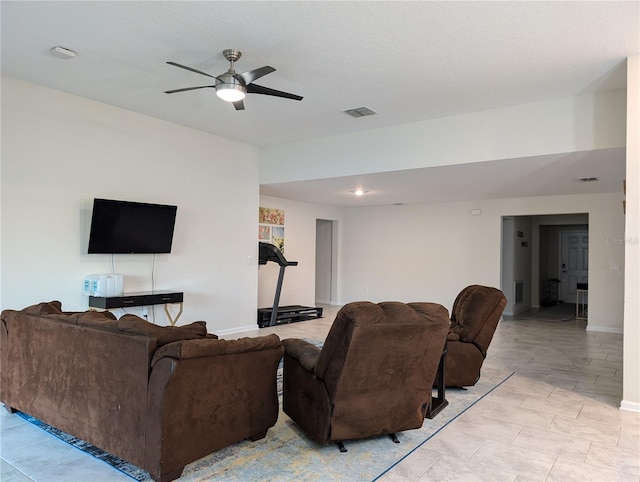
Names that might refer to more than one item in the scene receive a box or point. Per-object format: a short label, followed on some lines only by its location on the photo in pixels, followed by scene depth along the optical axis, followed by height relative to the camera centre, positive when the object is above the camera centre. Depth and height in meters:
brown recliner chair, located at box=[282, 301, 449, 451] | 2.69 -0.79
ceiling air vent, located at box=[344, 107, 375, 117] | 5.37 +1.66
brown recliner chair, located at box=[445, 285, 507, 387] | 4.19 -0.84
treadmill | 7.79 -0.89
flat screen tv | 5.20 +0.20
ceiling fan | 3.62 +1.33
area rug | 2.58 -1.32
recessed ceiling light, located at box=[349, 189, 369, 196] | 7.93 +1.01
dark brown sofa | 2.37 -0.83
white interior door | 12.20 -0.27
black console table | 5.03 -0.67
